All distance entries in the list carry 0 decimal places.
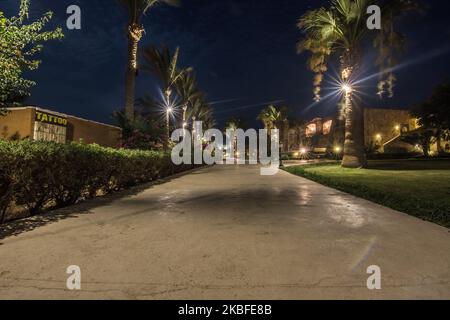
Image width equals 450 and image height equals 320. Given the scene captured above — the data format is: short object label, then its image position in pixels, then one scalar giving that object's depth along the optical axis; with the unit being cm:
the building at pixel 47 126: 1501
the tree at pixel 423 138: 3577
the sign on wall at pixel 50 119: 1533
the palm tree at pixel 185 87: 3741
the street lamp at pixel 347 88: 2095
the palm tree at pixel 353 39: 1925
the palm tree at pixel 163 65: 2666
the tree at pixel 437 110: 2544
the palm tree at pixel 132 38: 1777
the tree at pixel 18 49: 579
